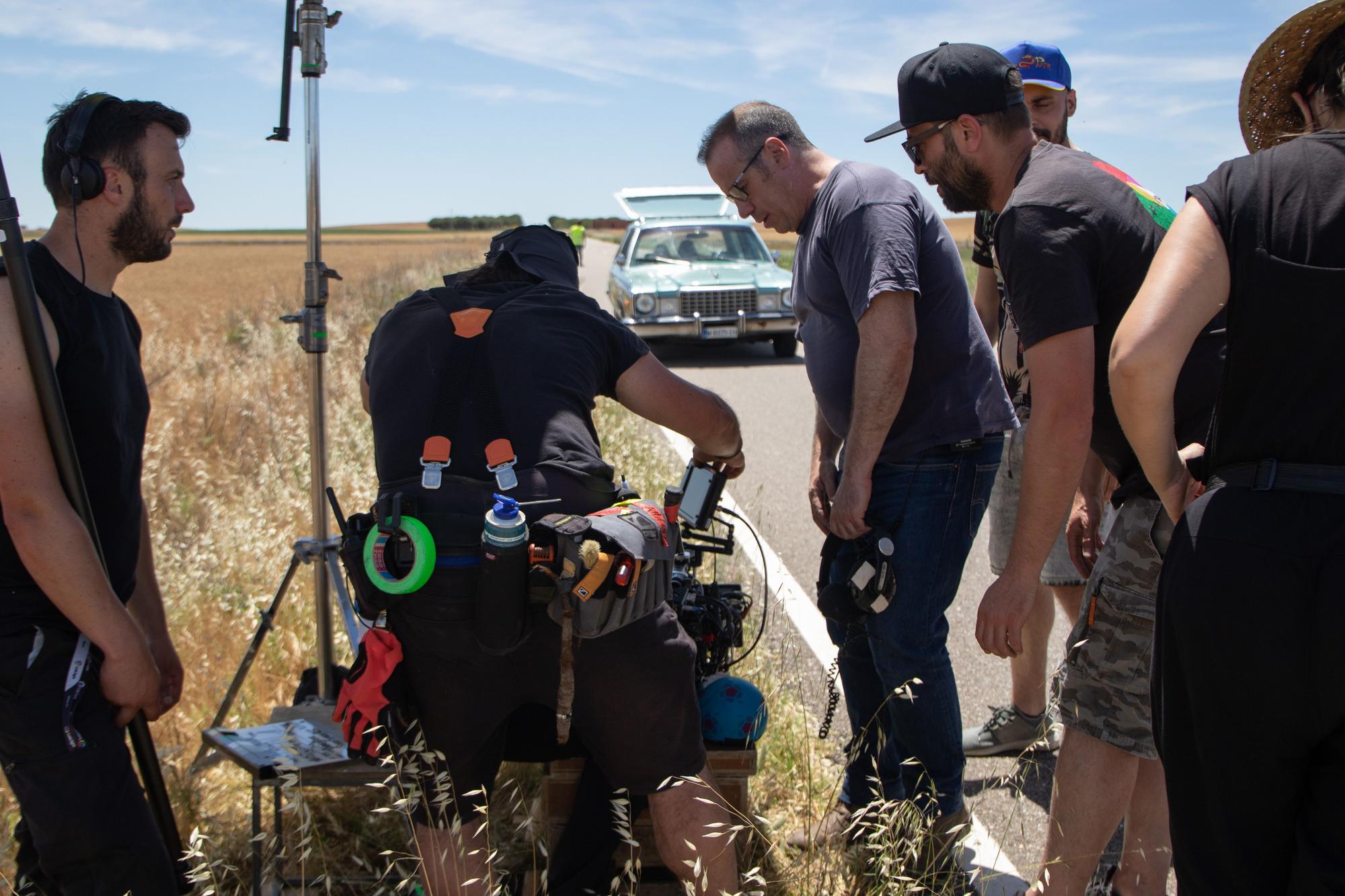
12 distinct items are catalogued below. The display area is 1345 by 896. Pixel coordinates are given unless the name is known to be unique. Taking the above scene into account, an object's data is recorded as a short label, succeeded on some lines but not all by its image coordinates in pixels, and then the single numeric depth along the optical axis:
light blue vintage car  13.16
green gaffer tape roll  2.13
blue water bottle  2.04
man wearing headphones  2.16
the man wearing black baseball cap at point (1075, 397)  2.22
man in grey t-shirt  2.71
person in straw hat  1.62
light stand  3.34
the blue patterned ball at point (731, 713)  2.77
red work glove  2.26
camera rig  2.83
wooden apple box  2.75
